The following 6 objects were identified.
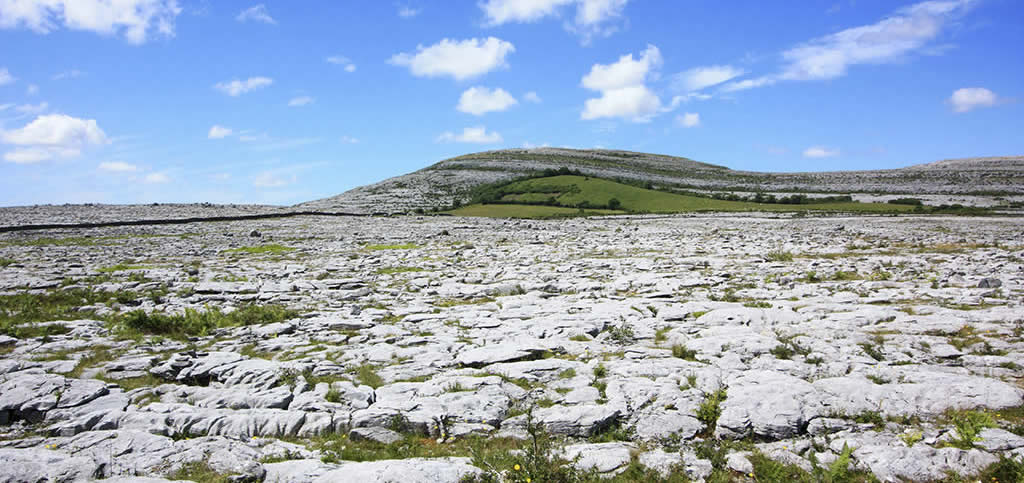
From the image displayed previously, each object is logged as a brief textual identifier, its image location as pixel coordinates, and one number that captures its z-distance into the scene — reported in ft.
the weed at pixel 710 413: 24.36
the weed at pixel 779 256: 70.54
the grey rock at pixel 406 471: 19.70
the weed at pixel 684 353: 33.06
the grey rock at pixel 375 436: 24.11
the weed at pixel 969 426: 21.09
